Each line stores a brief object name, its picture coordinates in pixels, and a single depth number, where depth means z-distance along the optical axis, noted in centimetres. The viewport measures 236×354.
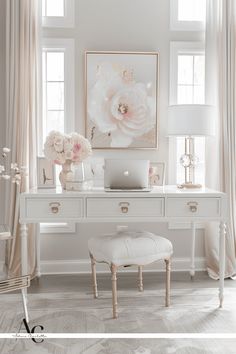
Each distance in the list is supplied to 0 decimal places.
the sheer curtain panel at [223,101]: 372
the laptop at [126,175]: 308
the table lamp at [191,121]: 327
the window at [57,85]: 376
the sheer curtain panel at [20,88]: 361
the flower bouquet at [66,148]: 307
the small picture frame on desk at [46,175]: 332
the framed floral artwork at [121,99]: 378
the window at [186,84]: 384
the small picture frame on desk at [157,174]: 355
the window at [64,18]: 374
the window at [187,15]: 381
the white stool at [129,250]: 282
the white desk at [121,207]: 291
